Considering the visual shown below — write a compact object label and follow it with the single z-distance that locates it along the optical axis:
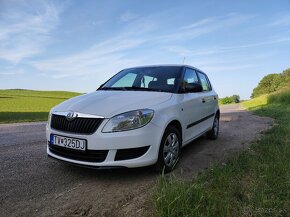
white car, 2.70
